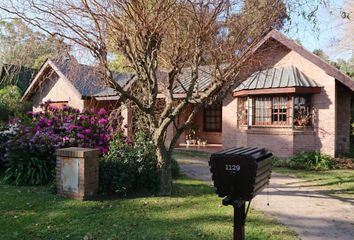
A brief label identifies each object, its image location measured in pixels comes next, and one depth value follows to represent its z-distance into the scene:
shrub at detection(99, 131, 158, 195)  7.79
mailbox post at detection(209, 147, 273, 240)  3.53
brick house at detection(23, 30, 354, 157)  13.89
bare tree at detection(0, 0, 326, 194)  6.83
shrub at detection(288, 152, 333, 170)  12.91
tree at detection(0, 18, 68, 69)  7.14
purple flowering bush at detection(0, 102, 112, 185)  9.23
